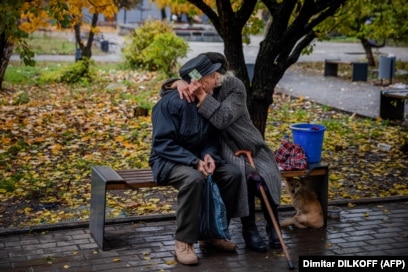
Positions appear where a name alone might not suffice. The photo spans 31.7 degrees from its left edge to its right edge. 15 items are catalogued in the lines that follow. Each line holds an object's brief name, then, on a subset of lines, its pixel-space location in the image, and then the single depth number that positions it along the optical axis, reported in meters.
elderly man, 5.81
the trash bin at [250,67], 19.11
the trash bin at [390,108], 13.40
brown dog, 6.71
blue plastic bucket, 6.69
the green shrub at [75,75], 18.69
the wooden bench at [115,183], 6.09
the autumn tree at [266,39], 8.02
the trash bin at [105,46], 32.38
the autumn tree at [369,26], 10.23
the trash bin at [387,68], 19.20
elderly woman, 5.98
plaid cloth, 6.64
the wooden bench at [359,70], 20.72
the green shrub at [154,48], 19.98
